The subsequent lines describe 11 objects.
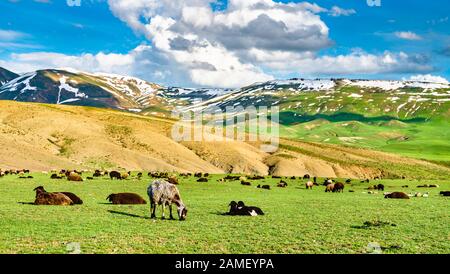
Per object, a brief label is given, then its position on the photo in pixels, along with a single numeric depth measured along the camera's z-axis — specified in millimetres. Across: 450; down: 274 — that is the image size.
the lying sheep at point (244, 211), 29291
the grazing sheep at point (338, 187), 60875
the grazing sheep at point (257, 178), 83438
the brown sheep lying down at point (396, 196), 48425
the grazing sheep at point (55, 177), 60344
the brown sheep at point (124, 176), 68688
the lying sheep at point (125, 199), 35406
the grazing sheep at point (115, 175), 67625
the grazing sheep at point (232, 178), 78188
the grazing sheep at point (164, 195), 26312
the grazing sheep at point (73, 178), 57891
